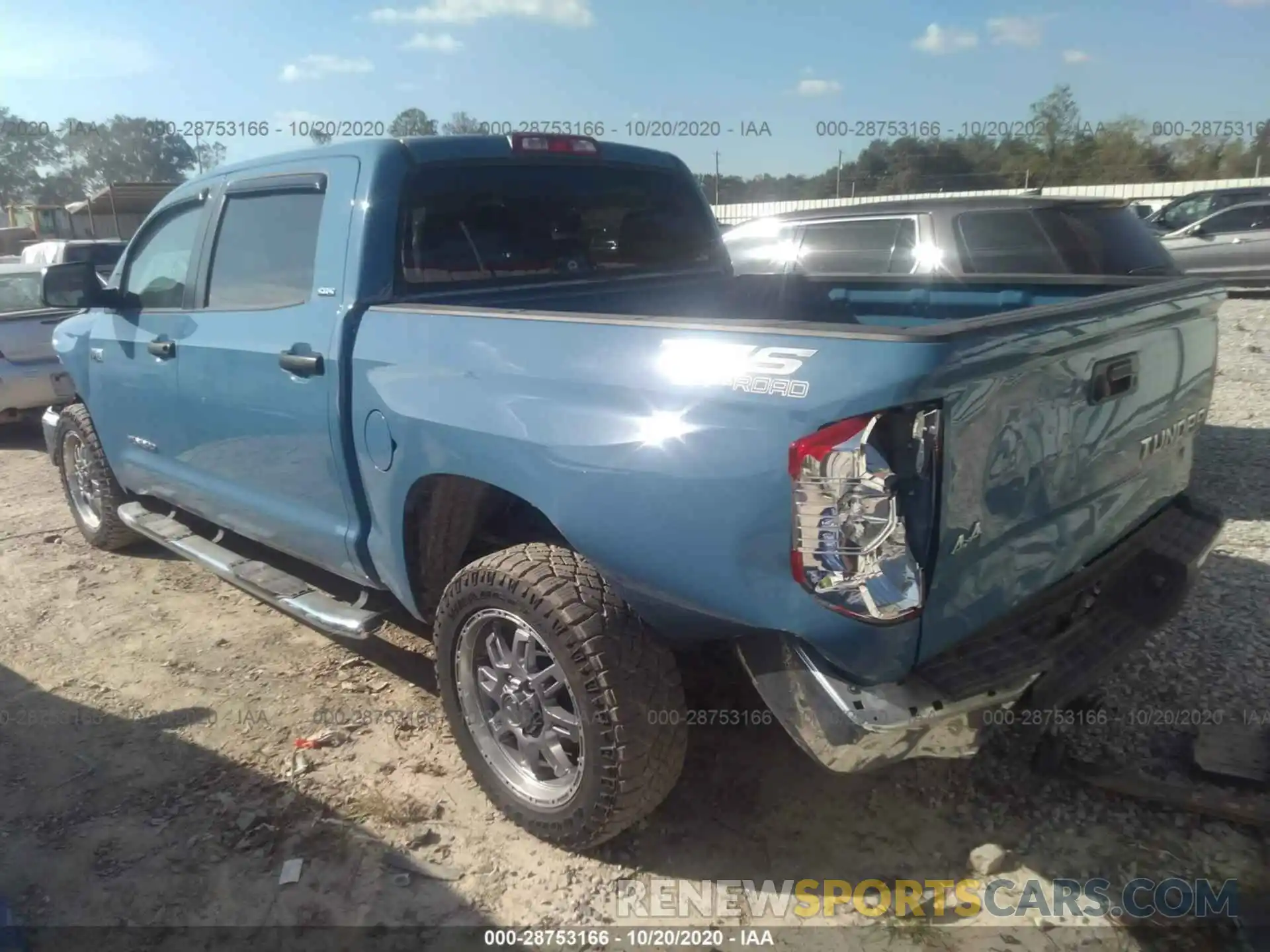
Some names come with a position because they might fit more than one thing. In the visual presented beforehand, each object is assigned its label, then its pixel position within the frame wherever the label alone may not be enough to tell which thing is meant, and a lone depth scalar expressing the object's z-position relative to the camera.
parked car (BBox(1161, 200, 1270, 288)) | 12.88
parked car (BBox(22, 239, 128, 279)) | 12.53
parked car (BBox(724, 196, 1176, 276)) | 5.50
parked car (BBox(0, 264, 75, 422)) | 7.66
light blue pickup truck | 1.98
